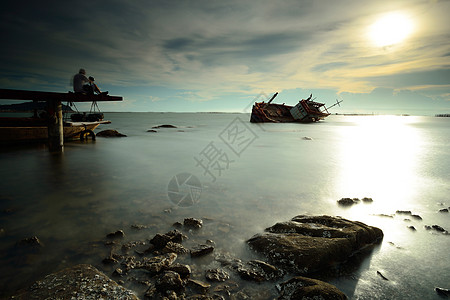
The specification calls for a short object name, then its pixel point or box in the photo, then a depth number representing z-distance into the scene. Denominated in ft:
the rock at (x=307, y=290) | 8.93
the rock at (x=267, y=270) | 11.21
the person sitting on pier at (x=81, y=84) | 40.63
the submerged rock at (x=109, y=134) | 84.68
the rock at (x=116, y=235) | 14.64
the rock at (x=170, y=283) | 9.87
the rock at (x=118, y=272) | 11.05
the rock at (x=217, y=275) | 10.90
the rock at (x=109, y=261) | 11.92
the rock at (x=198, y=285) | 10.18
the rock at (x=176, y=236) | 14.23
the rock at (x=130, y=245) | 13.34
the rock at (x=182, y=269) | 10.96
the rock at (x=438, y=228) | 16.72
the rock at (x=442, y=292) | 10.57
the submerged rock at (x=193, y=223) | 16.60
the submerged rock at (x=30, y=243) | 13.32
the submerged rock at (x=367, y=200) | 23.36
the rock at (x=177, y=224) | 16.51
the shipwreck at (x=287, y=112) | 164.35
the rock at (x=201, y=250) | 12.86
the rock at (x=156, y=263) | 11.30
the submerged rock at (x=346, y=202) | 22.43
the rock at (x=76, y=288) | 8.65
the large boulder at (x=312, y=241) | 11.86
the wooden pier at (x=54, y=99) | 38.55
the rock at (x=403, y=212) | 20.13
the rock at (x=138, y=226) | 15.99
